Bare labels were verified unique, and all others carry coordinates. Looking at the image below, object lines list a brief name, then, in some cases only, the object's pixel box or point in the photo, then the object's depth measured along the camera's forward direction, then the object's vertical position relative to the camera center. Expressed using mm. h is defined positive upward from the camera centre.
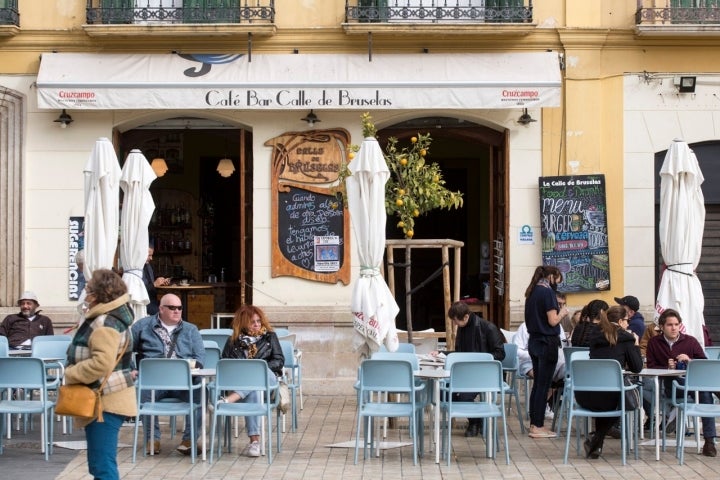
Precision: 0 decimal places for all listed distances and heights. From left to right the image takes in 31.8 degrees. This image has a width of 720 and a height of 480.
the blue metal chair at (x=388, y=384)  11508 -1144
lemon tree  14609 +829
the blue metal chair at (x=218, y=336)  14922 -907
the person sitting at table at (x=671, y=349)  12430 -901
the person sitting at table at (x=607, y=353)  11820 -898
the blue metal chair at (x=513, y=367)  13664 -1191
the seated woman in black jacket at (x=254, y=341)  12281 -794
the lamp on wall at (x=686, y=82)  17141 +2386
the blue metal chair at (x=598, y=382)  11586 -1139
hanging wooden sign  17312 +661
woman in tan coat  8281 -675
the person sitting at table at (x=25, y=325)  15508 -795
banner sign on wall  17281 +70
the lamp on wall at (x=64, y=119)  17297 +1930
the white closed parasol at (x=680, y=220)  14422 +438
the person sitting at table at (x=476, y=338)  13267 -832
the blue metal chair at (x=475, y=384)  11465 -1141
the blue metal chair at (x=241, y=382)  11555 -1125
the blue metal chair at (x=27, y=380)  11758 -1115
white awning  16859 +2354
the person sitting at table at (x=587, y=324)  13000 -698
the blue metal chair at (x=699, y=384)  11656 -1165
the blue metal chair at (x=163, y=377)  11562 -1075
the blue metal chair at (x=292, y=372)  13656 -1264
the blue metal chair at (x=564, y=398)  12741 -1469
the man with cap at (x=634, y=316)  14219 -662
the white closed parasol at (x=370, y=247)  13383 +130
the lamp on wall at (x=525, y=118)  17203 +1912
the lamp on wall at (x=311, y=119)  17188 +1916
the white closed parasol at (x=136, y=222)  14328 +443
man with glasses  12164 -796
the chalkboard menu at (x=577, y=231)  17109 +371
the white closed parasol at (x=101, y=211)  14234 +554
